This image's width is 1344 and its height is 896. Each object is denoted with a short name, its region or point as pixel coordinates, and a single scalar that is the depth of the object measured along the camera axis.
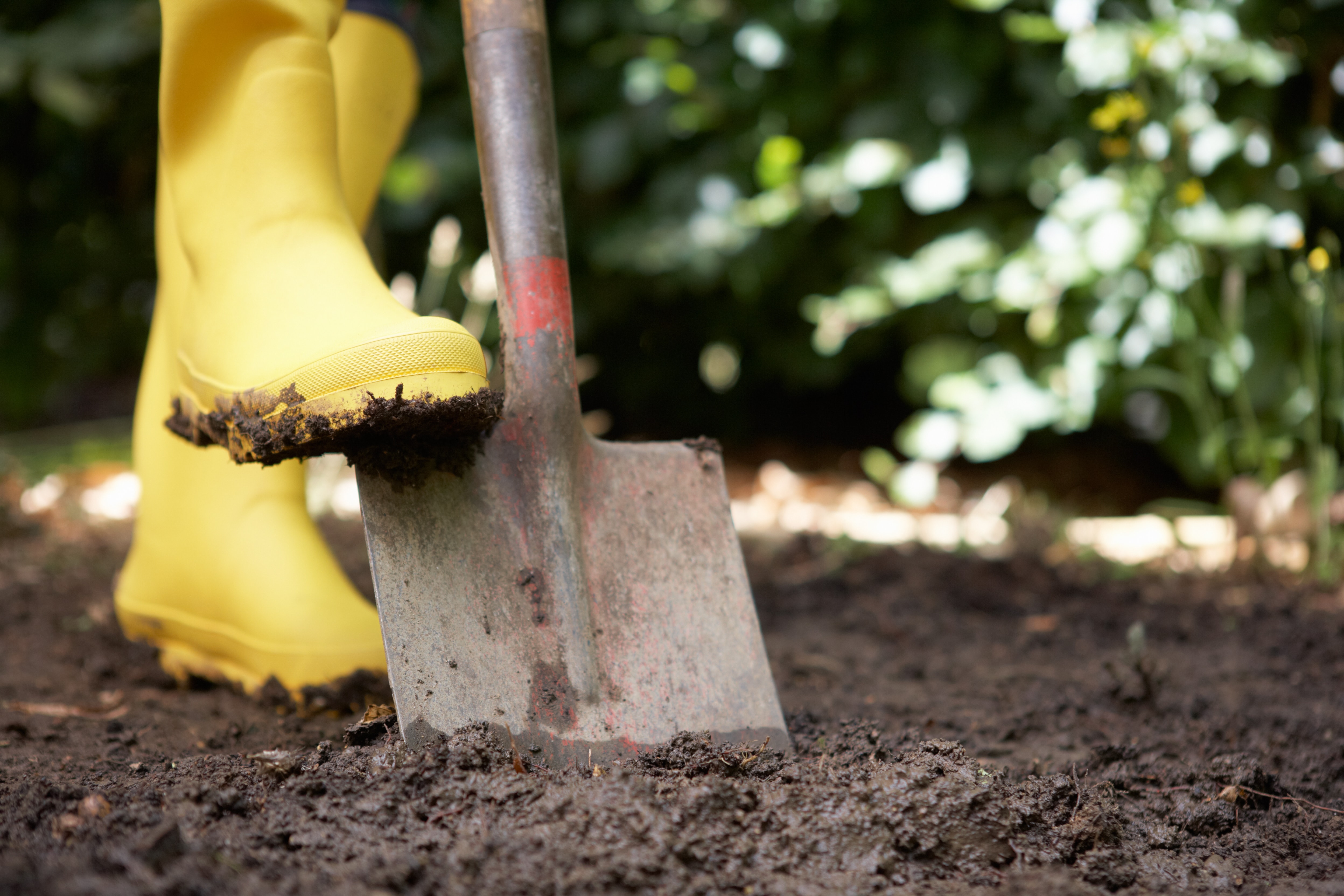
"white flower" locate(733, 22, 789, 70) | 2.29
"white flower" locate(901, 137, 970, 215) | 2.25
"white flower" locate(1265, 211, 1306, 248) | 1.99
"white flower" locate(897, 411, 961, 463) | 2.37
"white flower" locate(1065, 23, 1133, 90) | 1.94
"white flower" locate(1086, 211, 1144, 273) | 2.08
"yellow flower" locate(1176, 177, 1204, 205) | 1.89
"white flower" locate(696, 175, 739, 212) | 2.48
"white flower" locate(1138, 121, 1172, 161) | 2.04
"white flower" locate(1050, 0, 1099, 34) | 1.93
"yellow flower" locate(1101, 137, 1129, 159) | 1.92
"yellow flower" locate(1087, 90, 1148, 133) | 1.81
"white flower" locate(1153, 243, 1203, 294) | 1.95
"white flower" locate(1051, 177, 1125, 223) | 2.11
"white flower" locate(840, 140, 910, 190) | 2.32
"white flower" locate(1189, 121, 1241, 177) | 2.00
